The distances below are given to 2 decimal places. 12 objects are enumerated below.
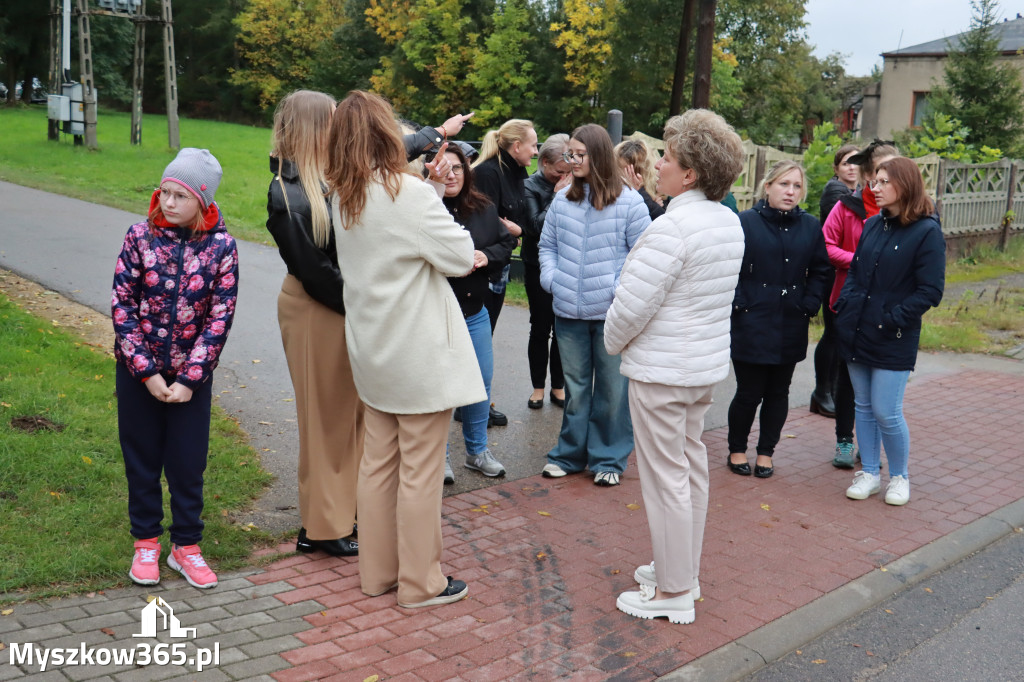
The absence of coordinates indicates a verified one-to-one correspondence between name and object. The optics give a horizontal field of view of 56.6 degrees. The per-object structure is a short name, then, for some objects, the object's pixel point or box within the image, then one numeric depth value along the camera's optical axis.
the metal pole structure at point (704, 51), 16.42
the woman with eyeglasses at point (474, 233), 5.37
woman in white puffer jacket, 3.98
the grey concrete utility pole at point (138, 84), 32.84
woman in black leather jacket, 4.22
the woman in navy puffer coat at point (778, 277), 5.95
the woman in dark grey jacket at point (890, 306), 5.48
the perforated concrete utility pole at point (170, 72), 28.84
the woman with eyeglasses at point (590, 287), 5.65
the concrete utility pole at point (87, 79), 27.44
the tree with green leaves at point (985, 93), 25.94
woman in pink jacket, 6.49
